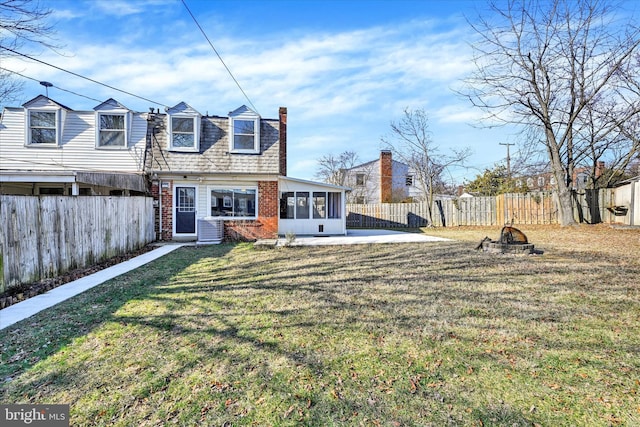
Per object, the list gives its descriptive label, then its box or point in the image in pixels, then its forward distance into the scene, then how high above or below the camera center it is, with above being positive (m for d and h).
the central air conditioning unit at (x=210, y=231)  12.60 -0.66
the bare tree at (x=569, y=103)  14.93 +5.22
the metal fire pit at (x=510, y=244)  8.83 -0.90
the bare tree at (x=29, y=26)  6.44 +3.86
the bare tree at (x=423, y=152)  22.56 +4.20
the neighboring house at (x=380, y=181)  30.83 +3.18
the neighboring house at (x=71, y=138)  12.75 +3.02
